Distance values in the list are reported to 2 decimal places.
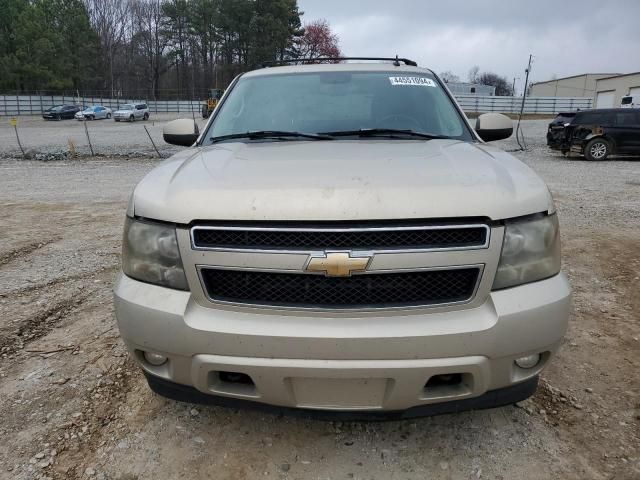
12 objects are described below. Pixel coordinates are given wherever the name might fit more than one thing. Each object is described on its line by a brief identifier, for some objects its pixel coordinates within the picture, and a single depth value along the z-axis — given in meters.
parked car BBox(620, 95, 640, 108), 36.72
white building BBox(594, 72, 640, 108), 45.97
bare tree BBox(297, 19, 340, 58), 68.00
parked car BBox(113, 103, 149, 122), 41.72
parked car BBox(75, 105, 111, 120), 44.03
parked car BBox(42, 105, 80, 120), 43.84
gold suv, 1.76
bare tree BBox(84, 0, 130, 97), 69.00
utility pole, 34.67
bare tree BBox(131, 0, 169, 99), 68.69
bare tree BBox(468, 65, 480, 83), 94.94
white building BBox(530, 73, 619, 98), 59.69
